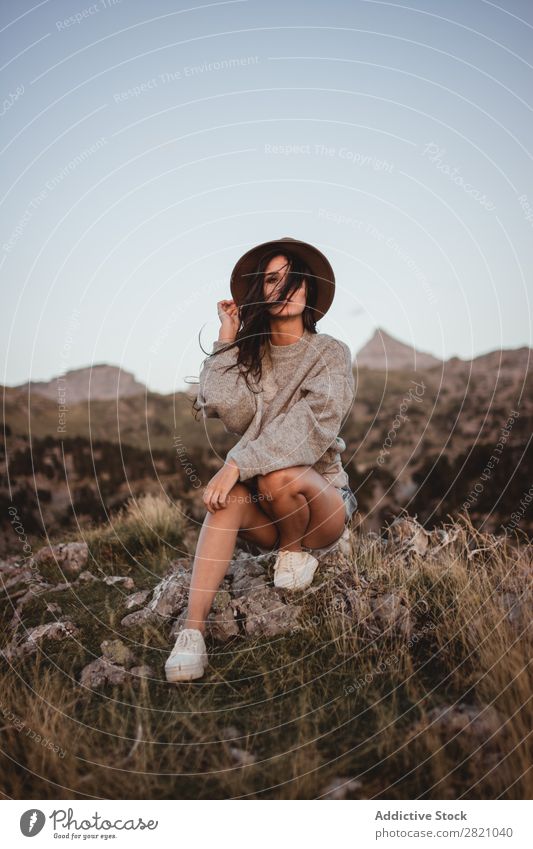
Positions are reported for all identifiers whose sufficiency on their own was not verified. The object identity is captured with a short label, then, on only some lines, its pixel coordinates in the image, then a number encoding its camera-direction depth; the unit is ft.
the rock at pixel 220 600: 11.36
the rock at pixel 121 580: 14.03
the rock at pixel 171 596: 11.92
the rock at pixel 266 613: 10.72
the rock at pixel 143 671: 9.80
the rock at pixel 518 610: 8.96
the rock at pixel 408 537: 13.17
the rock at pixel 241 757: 7.28
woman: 10.56
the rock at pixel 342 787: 6.88
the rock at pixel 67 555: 15.69
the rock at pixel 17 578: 14.39
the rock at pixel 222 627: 10.80
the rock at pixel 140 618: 11.77
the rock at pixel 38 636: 10.97
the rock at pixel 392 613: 9.78
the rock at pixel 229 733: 7.84
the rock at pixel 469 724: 6.98
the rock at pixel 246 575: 12.34
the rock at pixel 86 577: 14.69
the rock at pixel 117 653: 10.28
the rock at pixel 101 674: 9.64
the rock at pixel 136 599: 12.70
